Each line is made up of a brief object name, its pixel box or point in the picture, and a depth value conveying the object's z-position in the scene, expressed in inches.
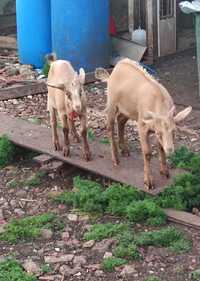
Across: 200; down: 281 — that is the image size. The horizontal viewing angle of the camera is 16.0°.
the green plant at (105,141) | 273.1
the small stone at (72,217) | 218.5
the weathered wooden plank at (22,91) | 348.8
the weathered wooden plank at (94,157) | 231.9
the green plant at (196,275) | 179.9
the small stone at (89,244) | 199.8
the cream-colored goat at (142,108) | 209.9
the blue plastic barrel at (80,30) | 373.4
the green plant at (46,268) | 187.5
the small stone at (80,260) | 191.0
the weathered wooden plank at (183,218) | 206.2
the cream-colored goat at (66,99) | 234.1
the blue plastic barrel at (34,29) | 387.9
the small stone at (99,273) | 184.6
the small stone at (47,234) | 207.3
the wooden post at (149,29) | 408.8
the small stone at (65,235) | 206.6
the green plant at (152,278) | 178.8
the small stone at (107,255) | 192.2
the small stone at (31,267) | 187.5
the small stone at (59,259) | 192.9
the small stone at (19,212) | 227.1
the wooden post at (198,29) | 303.8
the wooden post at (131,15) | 425.1
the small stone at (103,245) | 196.7
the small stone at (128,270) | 183.6
